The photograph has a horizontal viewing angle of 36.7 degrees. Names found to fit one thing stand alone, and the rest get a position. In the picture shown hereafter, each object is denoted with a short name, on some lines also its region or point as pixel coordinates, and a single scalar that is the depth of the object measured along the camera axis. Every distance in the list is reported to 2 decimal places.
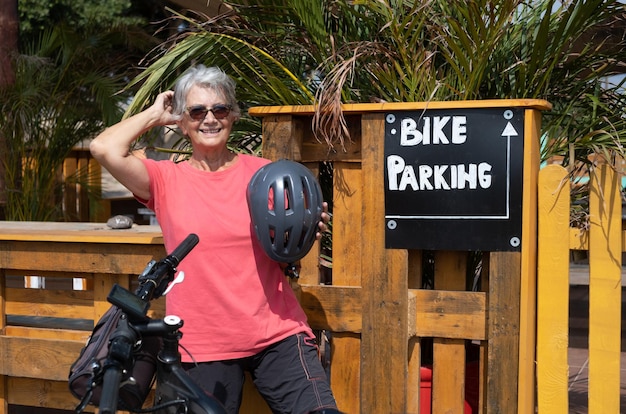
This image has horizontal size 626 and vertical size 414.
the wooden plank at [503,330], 3.61
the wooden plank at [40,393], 4.39
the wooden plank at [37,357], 4.29
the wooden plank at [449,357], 3.80
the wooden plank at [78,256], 4.13
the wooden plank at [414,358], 3.84
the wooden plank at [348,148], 3.87
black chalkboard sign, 3.58
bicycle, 2.59
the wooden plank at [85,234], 4.13
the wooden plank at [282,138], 3.88
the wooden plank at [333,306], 3.85
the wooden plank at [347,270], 3.86
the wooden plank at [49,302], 4.35
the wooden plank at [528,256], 3.56
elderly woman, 3.24
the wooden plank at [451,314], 3.72
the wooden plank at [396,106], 3.56
